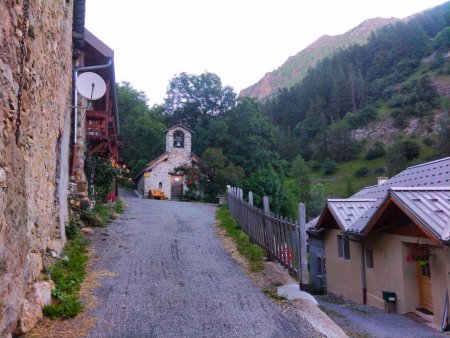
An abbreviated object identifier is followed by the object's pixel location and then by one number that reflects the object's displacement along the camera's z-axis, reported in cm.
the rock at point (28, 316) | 427
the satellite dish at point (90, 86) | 1130
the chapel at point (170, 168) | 3180
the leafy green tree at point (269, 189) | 2678
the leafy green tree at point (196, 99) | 4084
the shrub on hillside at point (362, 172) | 5711
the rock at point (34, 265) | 493
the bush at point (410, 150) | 5247
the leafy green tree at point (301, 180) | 4405
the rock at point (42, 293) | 490
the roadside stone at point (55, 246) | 682
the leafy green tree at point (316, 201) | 3975
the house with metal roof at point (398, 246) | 898
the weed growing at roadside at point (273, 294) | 639
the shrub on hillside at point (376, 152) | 6112
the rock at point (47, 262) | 603
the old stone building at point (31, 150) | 384
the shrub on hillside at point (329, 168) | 6222
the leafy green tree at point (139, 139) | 4069
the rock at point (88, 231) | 1076
